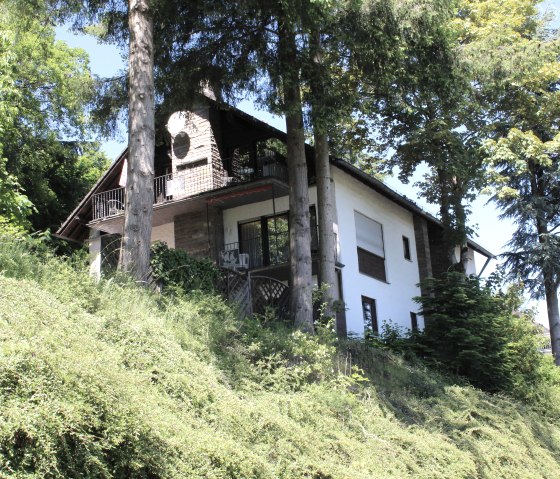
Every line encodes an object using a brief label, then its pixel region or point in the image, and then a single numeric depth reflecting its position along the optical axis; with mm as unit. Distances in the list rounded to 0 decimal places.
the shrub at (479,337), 15500
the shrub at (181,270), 12409
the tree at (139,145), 11703
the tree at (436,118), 15648
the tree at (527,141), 20812
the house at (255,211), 21797
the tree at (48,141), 28688
